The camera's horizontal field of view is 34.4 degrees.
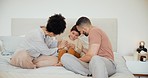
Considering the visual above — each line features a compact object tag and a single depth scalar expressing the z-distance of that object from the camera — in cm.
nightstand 340
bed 222
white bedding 219
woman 258
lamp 355
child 282
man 219
